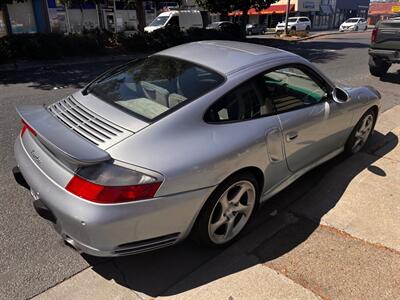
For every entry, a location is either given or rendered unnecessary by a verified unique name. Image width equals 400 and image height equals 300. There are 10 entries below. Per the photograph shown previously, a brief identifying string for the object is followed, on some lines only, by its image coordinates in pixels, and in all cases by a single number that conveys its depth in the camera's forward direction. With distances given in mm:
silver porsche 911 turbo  2164
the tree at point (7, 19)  21433
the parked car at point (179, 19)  22819
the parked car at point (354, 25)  40969
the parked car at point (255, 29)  36469
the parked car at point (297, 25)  36778
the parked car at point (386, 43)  8670
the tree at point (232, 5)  21531
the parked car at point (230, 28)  23706
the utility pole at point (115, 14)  27744
